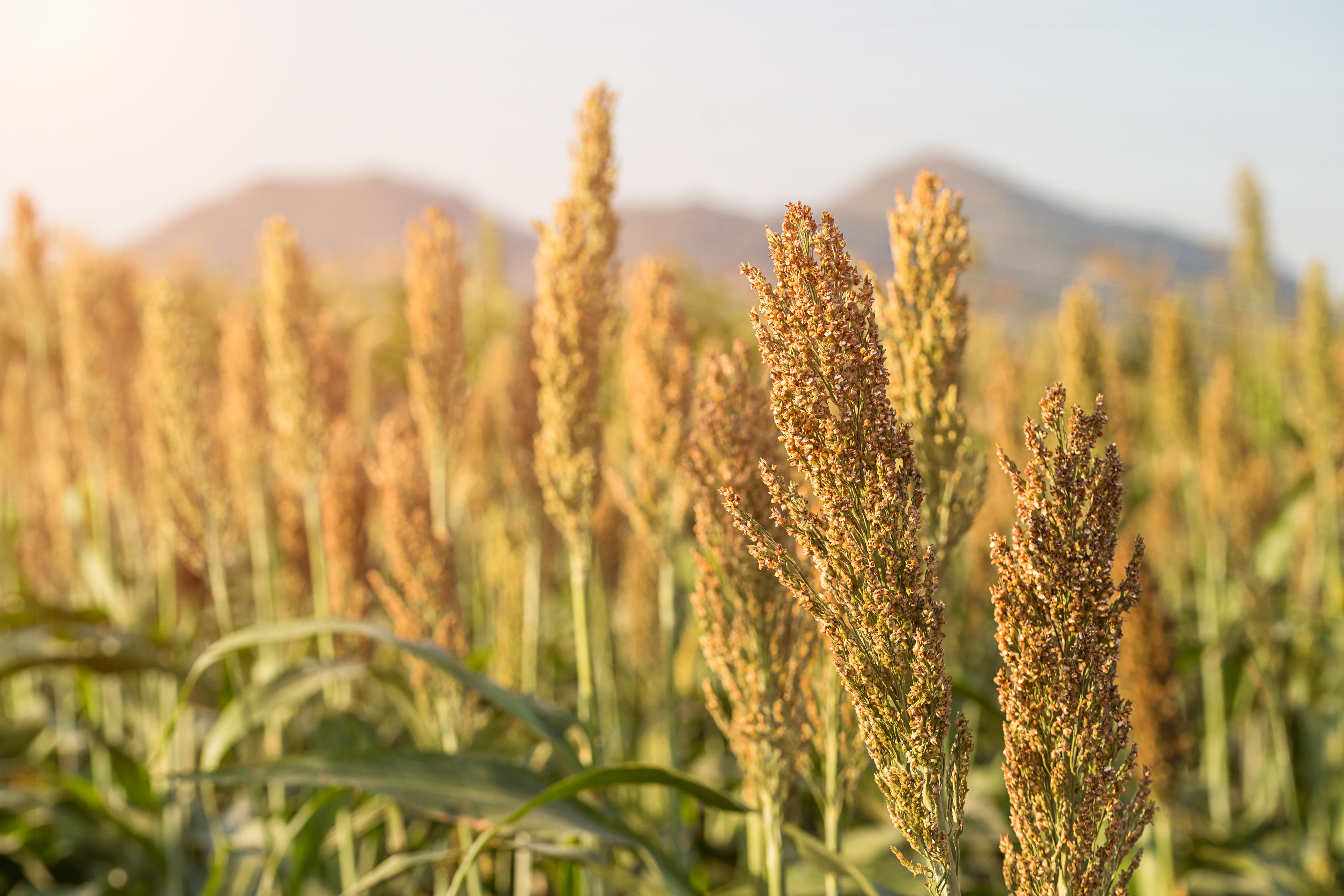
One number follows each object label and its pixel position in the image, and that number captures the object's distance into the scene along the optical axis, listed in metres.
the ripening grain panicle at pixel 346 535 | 3.30
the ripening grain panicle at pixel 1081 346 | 3.75
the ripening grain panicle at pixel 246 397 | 4.27
